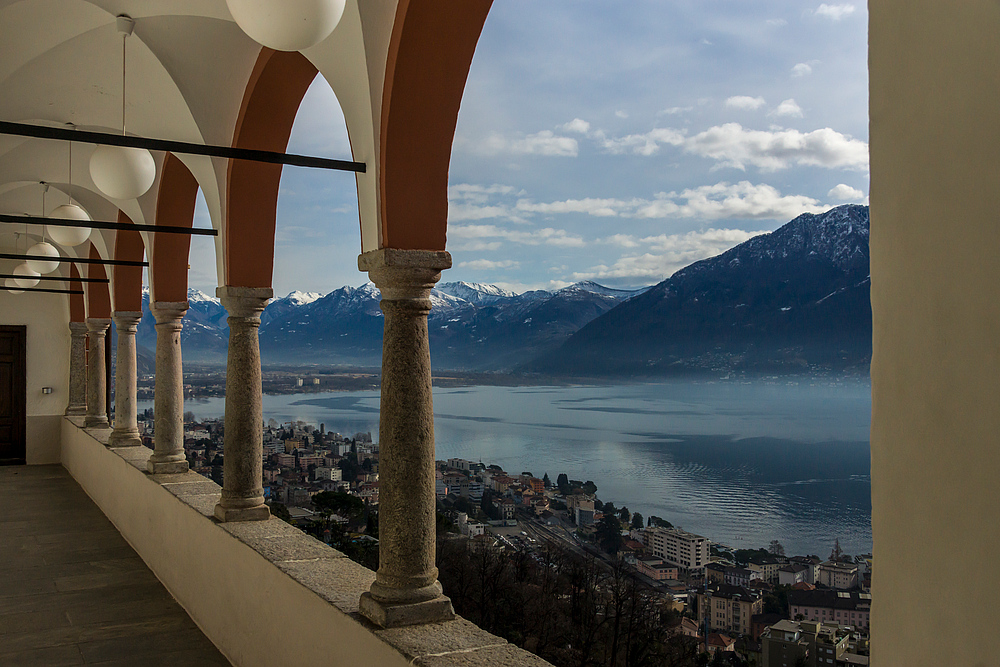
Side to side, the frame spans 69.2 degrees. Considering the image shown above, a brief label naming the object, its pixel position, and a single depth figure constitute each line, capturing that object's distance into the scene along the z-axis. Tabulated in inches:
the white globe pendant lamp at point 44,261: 321.1
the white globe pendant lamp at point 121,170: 182.1
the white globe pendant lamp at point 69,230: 263.0
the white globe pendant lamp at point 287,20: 80.3
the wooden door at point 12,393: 587.5
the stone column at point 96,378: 502.9
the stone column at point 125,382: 410.6
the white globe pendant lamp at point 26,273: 364.2
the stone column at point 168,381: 314.5
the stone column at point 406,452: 134.6
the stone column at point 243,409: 221.3
